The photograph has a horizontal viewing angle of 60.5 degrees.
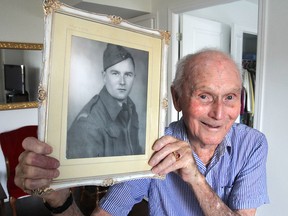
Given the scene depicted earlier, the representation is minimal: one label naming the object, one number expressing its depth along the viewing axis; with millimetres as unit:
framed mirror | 2703
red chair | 2410
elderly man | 744
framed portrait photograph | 526
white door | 2684
